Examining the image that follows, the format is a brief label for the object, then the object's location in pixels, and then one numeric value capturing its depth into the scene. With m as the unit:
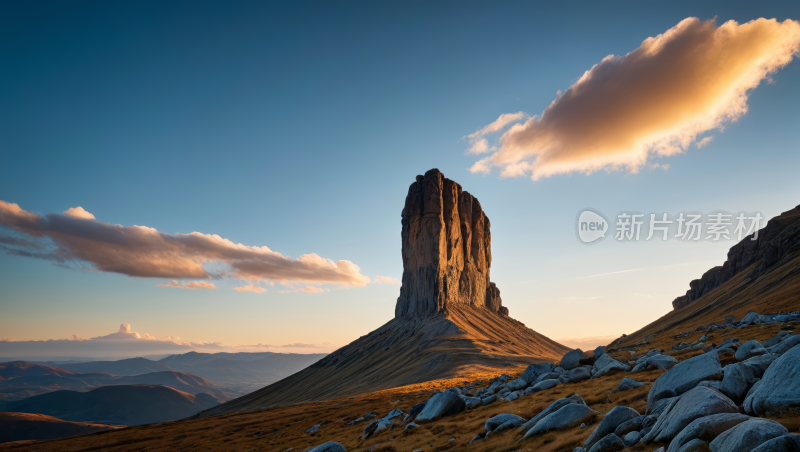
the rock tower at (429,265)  176.38
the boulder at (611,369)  33.75
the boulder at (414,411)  35.33
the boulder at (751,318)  53.97
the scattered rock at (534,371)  39.38
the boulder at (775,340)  27.27
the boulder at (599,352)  41.34
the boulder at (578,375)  34.78
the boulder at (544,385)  34.84
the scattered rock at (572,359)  41.75
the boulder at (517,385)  37.53
